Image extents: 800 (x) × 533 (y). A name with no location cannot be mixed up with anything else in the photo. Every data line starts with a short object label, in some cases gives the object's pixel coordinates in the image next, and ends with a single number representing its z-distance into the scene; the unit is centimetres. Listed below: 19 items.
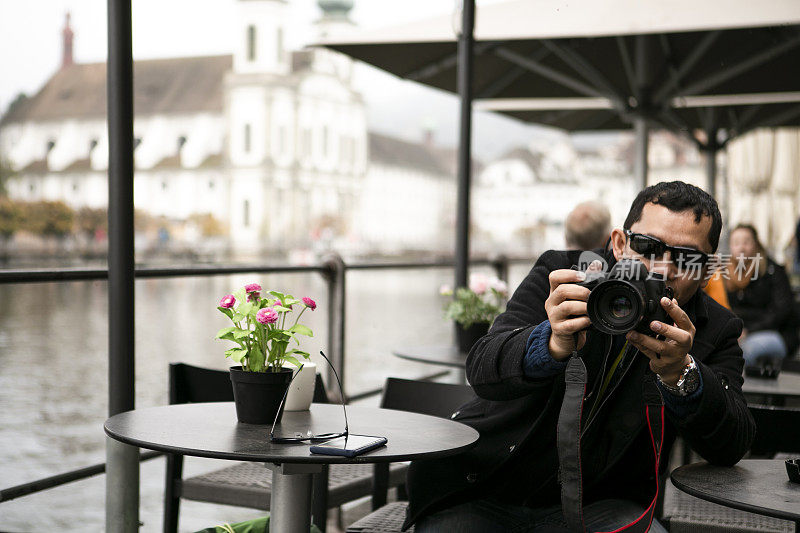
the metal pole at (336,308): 354
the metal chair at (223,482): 206
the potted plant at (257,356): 155
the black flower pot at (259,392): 155
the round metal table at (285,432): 135
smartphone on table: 135
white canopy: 399
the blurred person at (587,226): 349
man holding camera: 136
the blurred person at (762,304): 423
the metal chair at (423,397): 202
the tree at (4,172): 7844
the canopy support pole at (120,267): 198
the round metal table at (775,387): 256
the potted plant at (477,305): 313
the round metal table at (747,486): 129
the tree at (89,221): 7444
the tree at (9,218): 7288
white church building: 8106
